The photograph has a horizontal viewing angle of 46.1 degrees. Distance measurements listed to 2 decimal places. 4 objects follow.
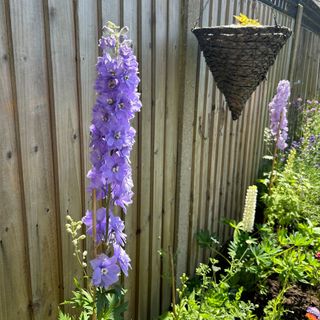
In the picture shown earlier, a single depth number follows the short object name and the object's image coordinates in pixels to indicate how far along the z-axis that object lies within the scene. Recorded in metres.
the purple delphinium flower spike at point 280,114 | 3.36
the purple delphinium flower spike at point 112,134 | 1.14
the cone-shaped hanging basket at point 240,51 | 2.13
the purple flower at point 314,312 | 2.11
